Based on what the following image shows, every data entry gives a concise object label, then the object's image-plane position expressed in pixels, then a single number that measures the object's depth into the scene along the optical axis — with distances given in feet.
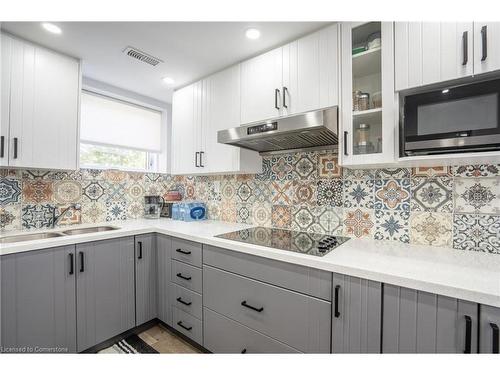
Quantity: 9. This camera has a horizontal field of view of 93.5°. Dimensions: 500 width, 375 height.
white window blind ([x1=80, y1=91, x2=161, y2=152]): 7.33
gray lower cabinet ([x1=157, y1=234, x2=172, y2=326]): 6.08
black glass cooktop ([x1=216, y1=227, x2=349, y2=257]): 4.30
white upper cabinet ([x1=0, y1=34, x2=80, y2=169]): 5.02
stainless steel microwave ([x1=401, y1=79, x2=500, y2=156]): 3.11
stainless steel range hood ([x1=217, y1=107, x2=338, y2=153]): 4.29
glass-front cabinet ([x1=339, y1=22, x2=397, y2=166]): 4.07
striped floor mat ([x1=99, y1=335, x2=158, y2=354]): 5.48
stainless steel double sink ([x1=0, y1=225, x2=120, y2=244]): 5.33
